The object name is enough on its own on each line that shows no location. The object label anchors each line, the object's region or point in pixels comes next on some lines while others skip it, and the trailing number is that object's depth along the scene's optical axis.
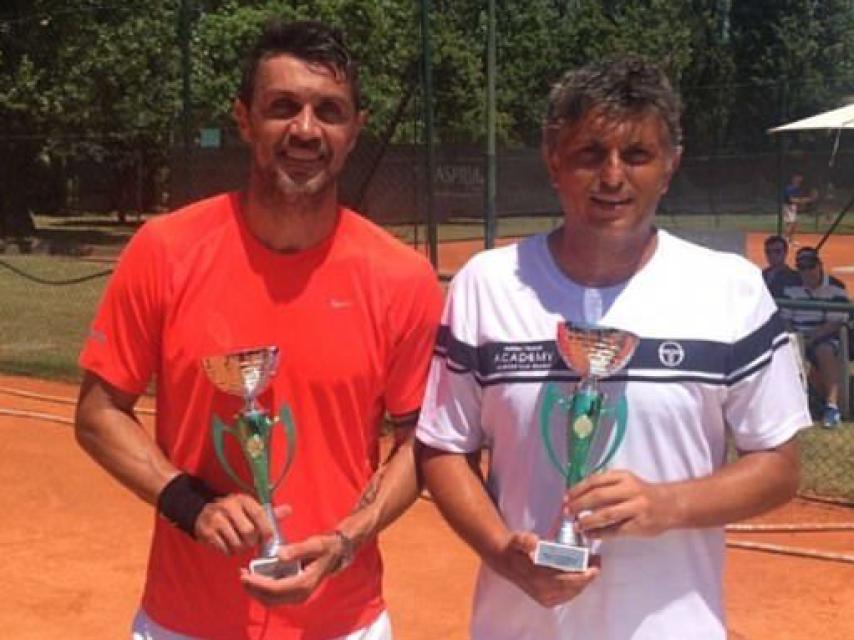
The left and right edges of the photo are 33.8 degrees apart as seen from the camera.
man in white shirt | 2.34
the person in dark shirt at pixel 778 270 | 11.33
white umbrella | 13.83
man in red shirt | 2.59
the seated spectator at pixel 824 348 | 9.79
